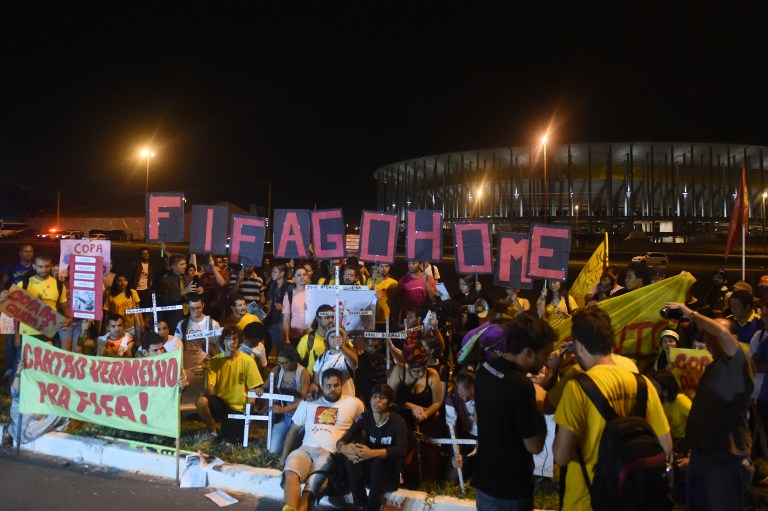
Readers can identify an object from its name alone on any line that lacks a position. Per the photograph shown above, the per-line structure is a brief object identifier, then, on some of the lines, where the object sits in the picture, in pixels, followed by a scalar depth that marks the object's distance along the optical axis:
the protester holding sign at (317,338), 7.15
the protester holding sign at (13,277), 8.41
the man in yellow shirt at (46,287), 8.52
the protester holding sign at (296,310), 8.34
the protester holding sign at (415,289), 8.77
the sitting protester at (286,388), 6.36
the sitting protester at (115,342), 7.62
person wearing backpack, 2.93
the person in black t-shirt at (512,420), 3.46
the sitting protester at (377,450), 5.20
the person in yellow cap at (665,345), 5.96
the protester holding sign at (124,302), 9.27
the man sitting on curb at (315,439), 5.12
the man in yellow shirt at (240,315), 7.80
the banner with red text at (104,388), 6.03
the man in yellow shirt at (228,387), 6.67
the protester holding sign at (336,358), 6.68
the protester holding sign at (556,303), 7.72
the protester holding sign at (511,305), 7.76
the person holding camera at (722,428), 3.84
